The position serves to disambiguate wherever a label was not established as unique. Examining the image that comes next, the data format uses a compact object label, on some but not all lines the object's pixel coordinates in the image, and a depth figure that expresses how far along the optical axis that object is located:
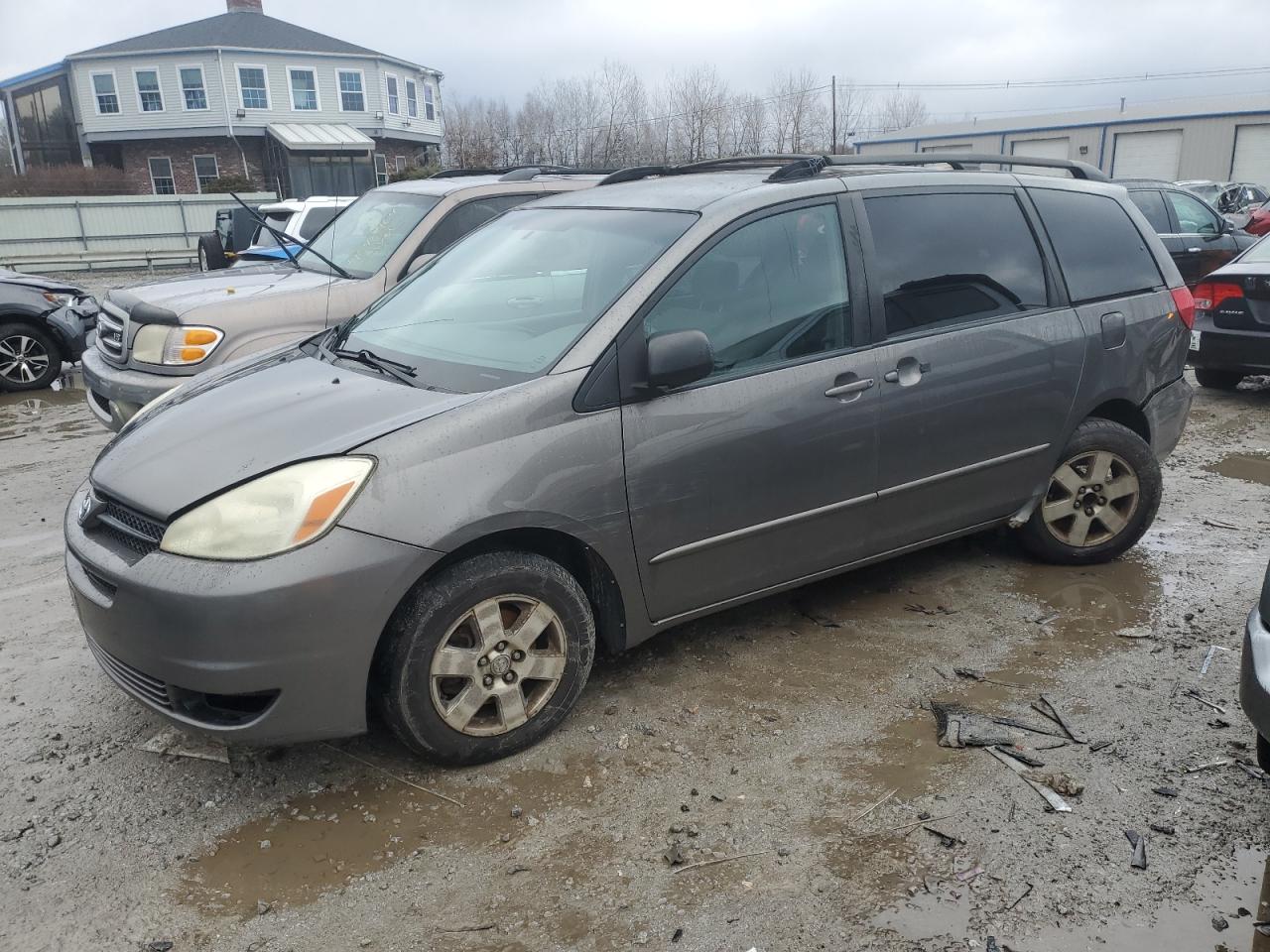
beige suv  6.32
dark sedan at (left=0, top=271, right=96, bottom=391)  10.42
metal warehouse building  43.47
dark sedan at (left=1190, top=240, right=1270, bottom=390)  8.49
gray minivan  3.03
